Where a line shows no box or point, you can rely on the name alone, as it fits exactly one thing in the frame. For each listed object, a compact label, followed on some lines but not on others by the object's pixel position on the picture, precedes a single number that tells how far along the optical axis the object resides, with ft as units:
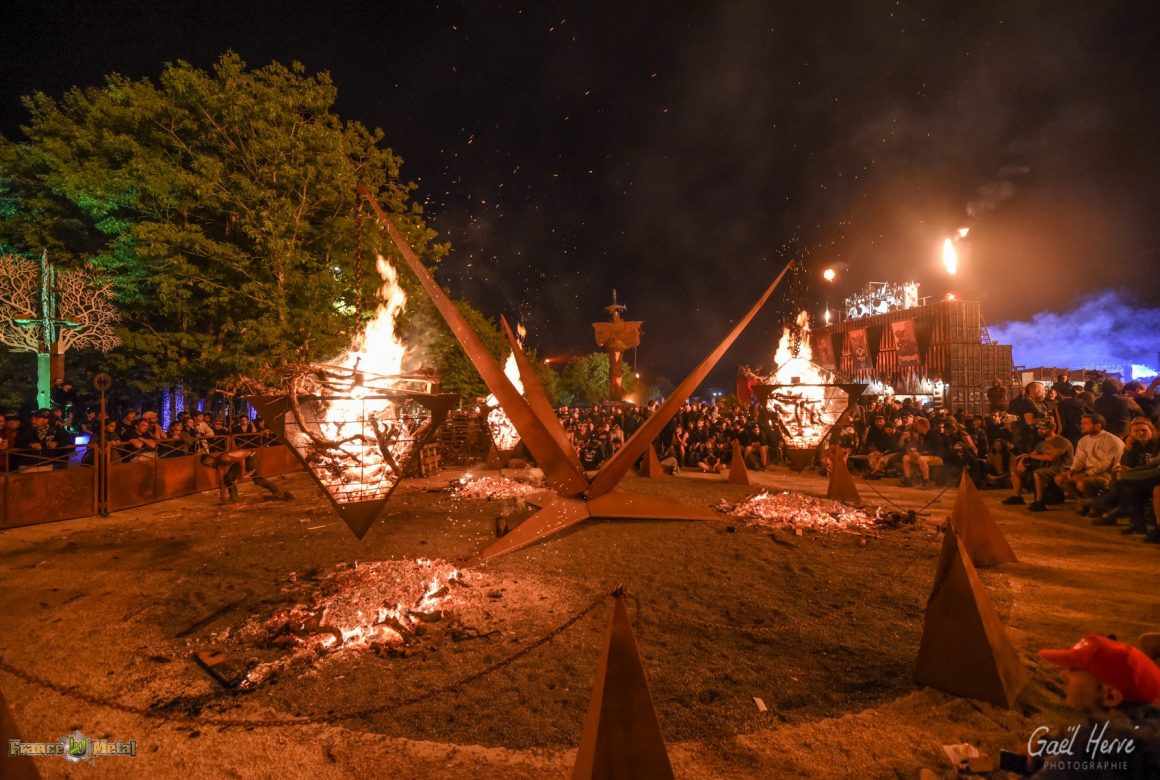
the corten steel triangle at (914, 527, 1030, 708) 11.59
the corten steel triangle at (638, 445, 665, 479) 45.68
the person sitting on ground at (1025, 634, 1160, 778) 6.60
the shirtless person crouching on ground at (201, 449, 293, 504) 37.19
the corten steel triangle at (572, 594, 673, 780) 7.14
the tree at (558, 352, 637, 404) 205.16
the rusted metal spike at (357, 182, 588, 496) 24.29
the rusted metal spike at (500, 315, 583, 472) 27.35
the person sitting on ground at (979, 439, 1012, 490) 39.09
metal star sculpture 24.13
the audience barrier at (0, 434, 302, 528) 30.78
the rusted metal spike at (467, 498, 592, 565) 22.16
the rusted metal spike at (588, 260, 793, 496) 25.44
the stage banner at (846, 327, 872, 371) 98.32
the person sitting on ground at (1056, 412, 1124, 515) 28.37
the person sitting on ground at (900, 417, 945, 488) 41.24
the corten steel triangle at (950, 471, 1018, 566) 21.39
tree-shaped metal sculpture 45.01
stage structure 82.07
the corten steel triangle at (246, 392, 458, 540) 15.42
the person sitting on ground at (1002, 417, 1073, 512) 31.40
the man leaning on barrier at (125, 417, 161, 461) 36.76
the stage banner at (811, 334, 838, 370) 107.14
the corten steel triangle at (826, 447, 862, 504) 34.35
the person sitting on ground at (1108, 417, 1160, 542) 24.49
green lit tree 42.83
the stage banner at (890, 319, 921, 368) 88.48
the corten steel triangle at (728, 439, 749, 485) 41.34
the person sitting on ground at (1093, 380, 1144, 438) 32.01
